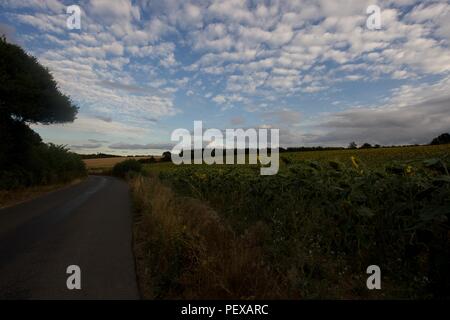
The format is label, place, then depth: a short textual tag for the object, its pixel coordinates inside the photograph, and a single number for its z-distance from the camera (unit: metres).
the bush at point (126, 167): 50.72
